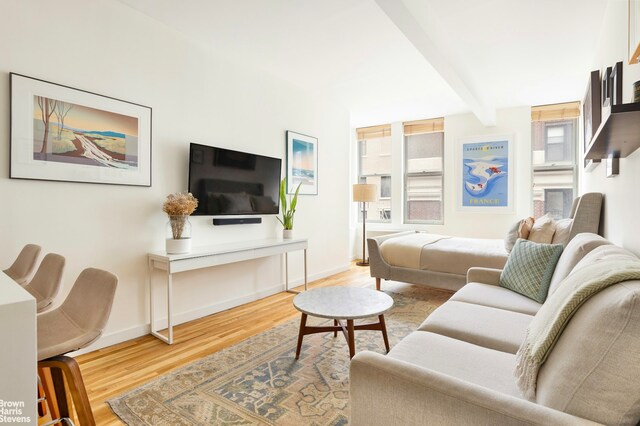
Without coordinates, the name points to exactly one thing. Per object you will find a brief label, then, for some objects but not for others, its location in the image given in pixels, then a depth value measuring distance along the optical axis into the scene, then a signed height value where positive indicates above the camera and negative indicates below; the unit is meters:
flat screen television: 3.11 +0.31
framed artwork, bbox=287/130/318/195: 4.25 +0.65
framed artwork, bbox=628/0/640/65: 1.26 +0.82
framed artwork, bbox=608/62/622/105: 1.94 +0.76
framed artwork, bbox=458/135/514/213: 5.21 +0.63
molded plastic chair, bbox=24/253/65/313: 1.54 -0.34
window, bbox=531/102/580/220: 4.99 +0.85
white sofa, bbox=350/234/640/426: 0.80 -0.49
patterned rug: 1.70 -1.02
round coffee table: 2.07 -0.60
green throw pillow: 2.20 -0.38
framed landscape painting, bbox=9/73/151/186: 2.15 +0.54
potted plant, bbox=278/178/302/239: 3.99 +0.00
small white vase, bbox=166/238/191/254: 2.74 -0.27
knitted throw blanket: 0.95 -0.30
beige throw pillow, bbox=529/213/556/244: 2.94 -0.15
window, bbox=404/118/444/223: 5.91 +0.77
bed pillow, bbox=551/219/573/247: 2.79 -0.16
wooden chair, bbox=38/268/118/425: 1.18 -0.46
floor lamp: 5.86 +0.34
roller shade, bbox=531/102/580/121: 4.89 +1.51
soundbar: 3.35 -0.09
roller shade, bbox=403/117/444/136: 5.82 +1.53
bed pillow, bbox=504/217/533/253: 3.26 -0.21
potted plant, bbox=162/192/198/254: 2.74 -0.05
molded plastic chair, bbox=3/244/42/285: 1.78 -0.29
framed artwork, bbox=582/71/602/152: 2.56 +0.87
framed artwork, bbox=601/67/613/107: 2.17 +0.86
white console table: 2.62 -0.39
